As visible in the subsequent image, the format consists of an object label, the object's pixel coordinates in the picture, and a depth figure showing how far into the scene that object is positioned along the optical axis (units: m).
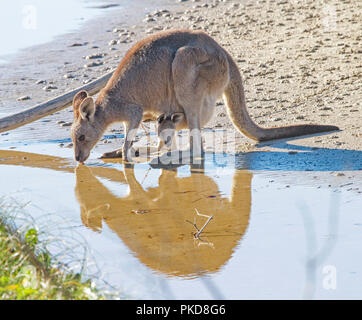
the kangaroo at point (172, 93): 6.41
